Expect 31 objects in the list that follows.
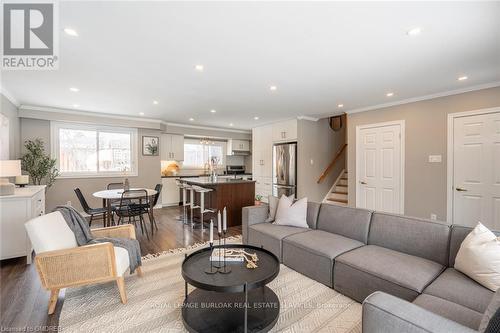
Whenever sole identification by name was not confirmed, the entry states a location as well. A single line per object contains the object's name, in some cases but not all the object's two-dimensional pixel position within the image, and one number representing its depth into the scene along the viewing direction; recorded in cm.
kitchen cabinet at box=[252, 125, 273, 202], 704
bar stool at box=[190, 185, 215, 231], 434
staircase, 644
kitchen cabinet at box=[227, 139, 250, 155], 847
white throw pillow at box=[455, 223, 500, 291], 154
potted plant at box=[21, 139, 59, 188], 452
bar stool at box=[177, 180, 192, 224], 488
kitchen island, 462
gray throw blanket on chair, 232
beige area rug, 180
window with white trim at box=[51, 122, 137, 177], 538
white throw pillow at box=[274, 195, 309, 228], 310
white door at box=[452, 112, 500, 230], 360
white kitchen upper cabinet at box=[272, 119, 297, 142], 628
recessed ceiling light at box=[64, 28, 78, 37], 211
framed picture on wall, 638
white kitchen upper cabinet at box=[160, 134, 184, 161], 698
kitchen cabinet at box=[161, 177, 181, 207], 685
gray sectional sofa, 121
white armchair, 191
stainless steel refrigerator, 625
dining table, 378
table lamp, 295
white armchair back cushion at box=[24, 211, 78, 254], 195
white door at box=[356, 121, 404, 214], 467
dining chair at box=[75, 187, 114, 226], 392
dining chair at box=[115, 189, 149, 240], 382
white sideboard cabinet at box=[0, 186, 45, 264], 291
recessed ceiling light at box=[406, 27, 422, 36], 210
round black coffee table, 165
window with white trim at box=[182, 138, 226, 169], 788
